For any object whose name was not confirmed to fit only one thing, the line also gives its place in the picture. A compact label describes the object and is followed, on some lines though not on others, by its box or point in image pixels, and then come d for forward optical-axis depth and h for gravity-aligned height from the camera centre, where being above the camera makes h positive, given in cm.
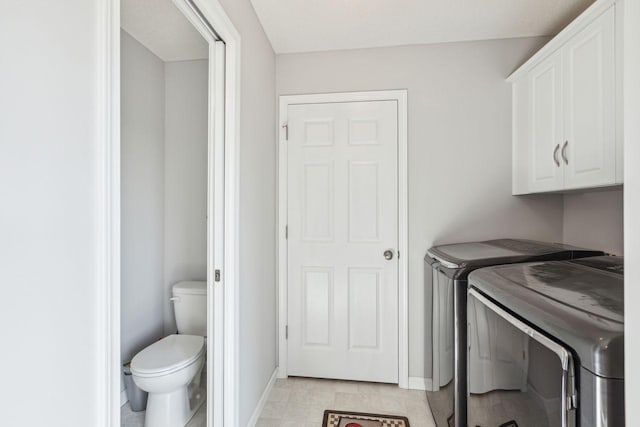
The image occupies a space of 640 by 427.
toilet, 163 -87
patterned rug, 186 -126
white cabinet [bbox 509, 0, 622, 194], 145 +58
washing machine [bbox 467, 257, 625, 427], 66 -35
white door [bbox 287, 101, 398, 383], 233 -20
